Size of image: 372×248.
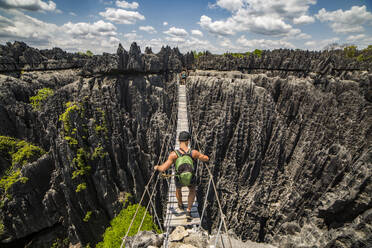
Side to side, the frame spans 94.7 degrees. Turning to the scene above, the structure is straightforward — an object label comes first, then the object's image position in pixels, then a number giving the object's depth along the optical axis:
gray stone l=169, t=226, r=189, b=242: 4.31
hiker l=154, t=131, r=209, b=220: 4.12
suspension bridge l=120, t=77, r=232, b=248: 4.75
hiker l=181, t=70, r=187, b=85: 20.95
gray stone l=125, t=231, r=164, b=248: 4.25
